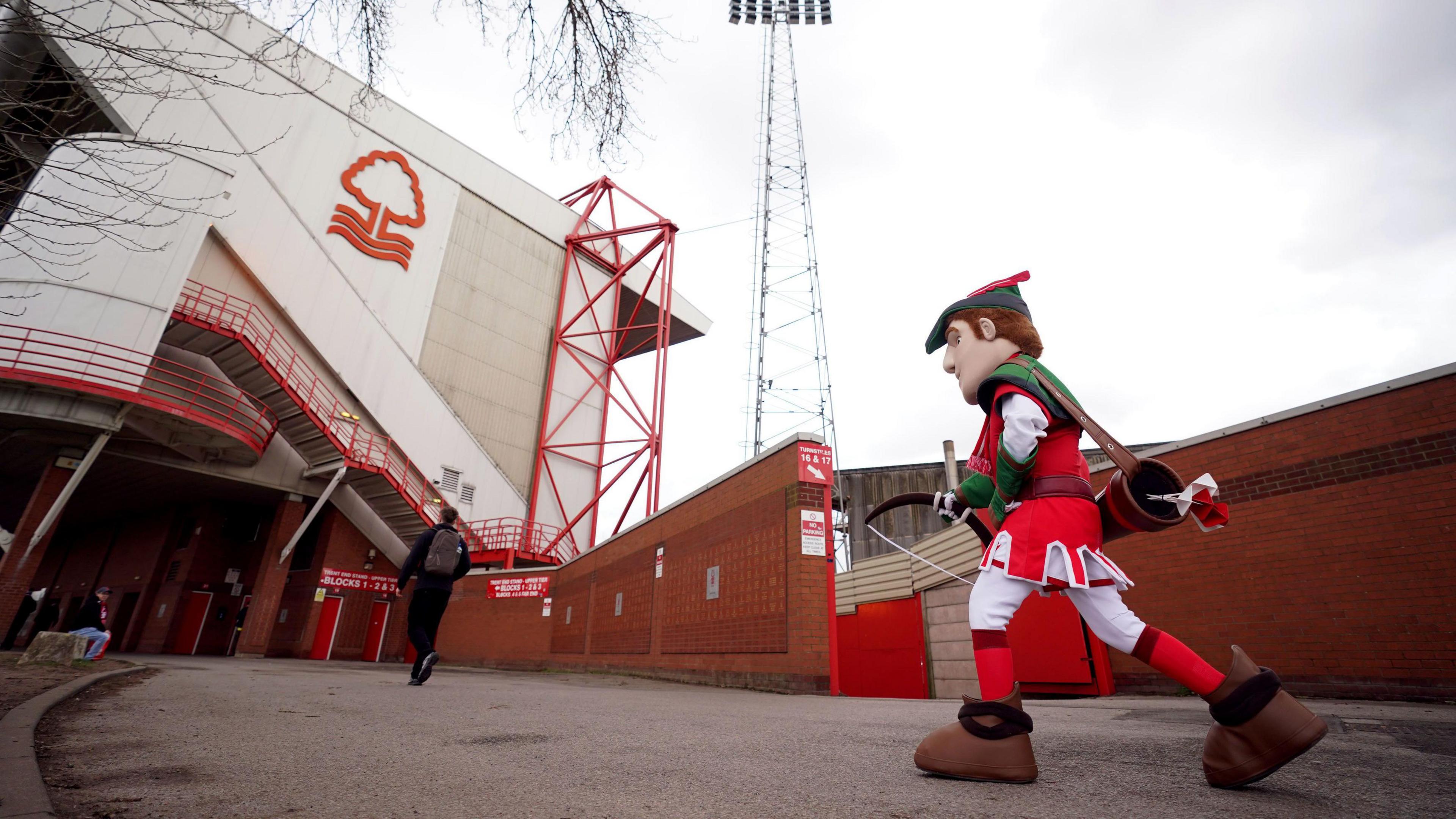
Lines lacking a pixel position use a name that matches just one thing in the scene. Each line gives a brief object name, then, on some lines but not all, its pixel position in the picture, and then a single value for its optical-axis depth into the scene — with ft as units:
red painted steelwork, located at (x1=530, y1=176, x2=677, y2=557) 79.25
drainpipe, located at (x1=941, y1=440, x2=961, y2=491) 71.46
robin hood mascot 6.25
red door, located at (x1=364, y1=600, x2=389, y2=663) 63.26
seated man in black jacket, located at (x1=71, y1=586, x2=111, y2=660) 24.48
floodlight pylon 78.69
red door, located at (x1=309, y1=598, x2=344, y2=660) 58.59
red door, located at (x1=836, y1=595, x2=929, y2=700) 33.73
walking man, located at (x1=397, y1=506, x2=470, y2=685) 19.81
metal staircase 47.67
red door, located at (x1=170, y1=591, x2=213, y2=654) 57.47
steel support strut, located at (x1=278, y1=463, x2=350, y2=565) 53.42
